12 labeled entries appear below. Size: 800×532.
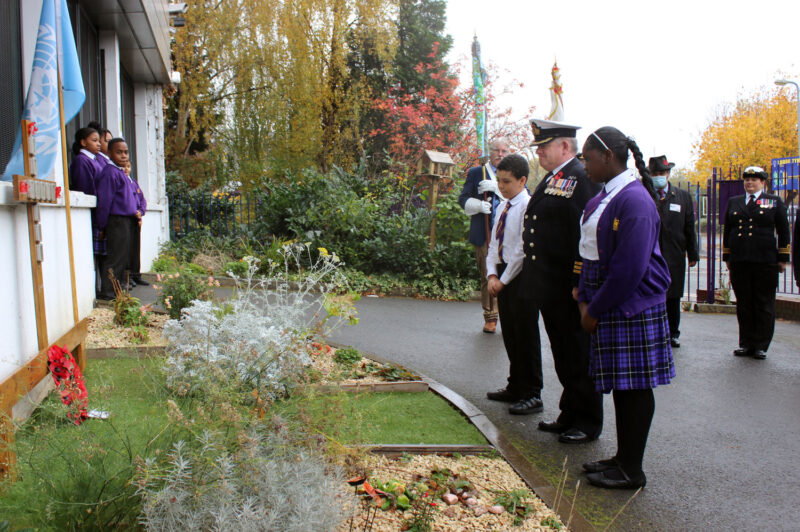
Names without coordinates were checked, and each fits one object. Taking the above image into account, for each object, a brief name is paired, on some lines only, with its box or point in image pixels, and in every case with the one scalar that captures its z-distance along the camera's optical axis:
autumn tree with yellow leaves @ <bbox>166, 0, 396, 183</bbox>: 19.22
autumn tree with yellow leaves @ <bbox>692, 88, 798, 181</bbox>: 34.44
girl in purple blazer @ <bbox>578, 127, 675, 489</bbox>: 3.31
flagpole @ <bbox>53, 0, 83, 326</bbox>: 4.76
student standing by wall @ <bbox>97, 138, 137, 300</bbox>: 7.75
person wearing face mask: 7.40
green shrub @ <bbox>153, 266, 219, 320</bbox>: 6.07
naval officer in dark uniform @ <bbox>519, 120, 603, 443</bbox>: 4.18
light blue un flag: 4.27
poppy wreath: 3.26
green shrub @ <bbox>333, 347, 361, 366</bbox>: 5.62
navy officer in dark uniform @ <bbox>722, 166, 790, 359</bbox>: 6.98
